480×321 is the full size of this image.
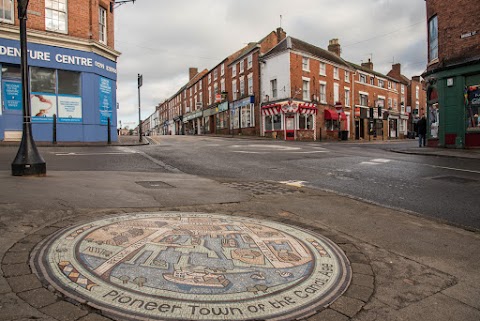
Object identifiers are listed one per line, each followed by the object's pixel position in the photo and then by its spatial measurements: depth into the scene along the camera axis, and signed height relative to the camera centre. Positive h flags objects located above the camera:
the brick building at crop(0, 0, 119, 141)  15.38 +3.76
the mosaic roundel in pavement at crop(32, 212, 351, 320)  2.14 -0.91
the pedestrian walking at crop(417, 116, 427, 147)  20.48 +0.97
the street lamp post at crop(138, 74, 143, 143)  21.40 +4.11
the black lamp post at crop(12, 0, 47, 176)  6.24 +0.12
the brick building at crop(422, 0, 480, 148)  16.17 +3.47
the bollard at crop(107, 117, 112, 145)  17.36 +0.72
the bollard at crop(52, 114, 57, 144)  15.57 +0.72
